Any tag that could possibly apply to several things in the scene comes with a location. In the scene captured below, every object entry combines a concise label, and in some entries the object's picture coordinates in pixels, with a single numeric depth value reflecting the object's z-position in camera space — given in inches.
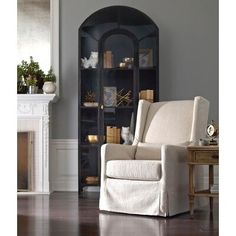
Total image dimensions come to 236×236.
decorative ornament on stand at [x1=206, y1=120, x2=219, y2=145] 255.6
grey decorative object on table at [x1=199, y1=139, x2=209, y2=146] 252.9
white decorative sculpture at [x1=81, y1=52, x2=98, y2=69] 346.6
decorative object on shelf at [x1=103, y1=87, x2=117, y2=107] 345.5
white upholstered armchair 241.4
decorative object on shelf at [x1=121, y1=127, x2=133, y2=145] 338.1
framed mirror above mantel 367.6
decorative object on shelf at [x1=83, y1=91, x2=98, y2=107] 347.9
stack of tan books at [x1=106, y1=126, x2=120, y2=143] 343.8
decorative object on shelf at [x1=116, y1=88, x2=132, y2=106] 345.7
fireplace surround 353.7
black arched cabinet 342.2
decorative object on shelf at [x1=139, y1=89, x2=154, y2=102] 339.4
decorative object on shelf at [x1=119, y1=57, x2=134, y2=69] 343.1
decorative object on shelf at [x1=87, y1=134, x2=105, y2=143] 345.2
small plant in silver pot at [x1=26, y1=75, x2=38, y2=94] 352.8
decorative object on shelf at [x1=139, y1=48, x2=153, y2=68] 342.7
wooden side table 241.0
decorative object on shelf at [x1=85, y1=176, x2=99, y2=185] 341.4
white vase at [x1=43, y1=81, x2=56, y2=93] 351.2
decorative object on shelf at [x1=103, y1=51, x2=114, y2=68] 346.1
